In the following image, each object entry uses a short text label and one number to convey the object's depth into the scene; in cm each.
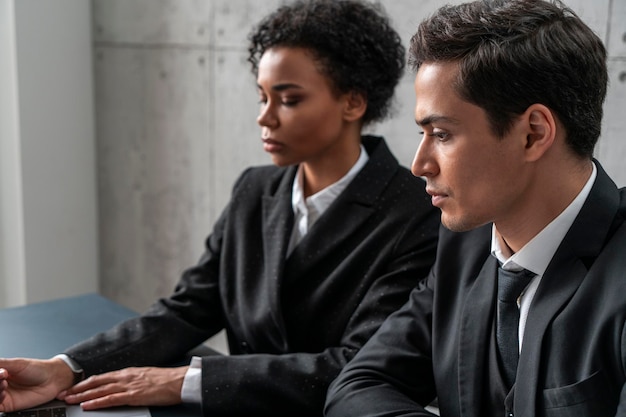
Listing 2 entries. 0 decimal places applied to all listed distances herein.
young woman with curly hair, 191
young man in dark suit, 162
